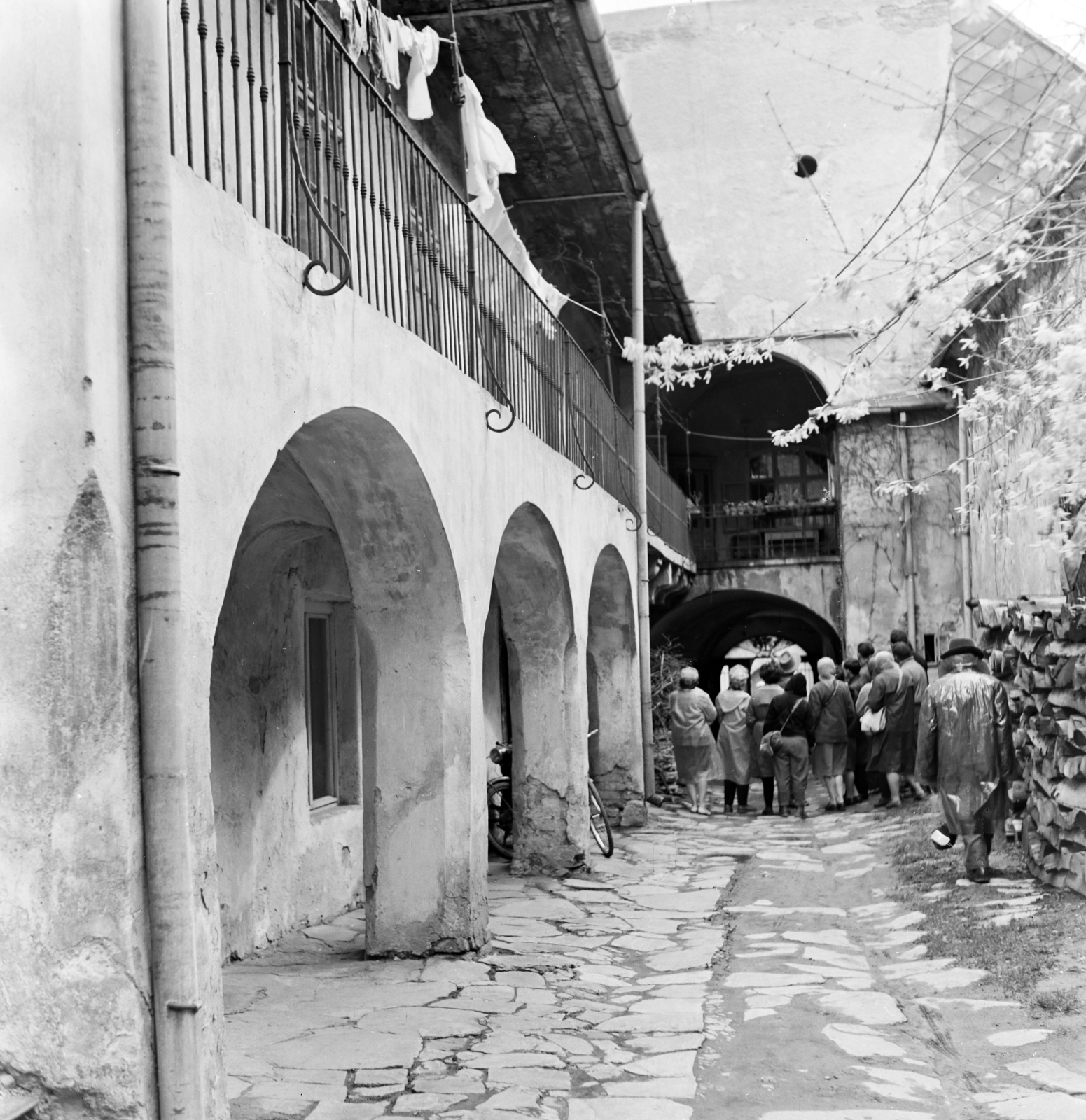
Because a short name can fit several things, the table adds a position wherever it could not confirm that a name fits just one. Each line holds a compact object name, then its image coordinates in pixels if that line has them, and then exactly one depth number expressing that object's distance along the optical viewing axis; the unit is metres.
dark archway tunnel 24.25
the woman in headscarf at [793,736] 14.22
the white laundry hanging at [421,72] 7.87
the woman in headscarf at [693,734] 14.72
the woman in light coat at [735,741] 14.98
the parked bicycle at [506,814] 11.17
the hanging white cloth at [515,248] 10.20
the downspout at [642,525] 13.85
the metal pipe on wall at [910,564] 20.09
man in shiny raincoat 8.78
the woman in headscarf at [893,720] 13.59
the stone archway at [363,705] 6.60
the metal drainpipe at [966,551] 18.81
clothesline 7.09
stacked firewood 7.82
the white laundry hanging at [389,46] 7.11
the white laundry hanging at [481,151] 8.80
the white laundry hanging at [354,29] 6.61
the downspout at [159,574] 3.52
